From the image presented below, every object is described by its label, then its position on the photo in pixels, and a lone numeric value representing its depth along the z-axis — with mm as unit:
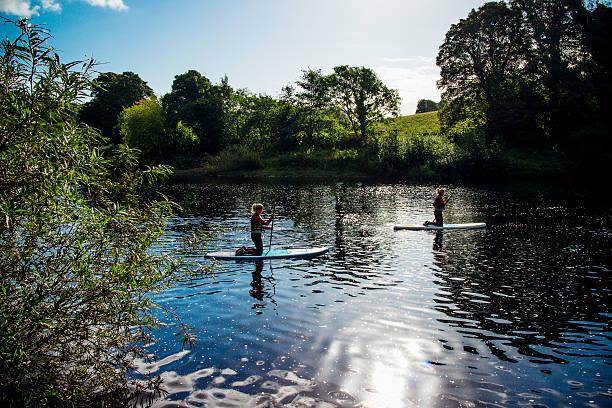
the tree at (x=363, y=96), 72875
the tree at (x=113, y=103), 90438
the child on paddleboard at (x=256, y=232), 16578
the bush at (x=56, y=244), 5641
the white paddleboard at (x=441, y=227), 23328
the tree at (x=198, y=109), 78875
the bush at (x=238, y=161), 71000
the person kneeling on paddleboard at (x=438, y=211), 23188
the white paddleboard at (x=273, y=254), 16844
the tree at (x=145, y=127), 76438
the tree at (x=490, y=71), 61125
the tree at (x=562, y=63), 57094
